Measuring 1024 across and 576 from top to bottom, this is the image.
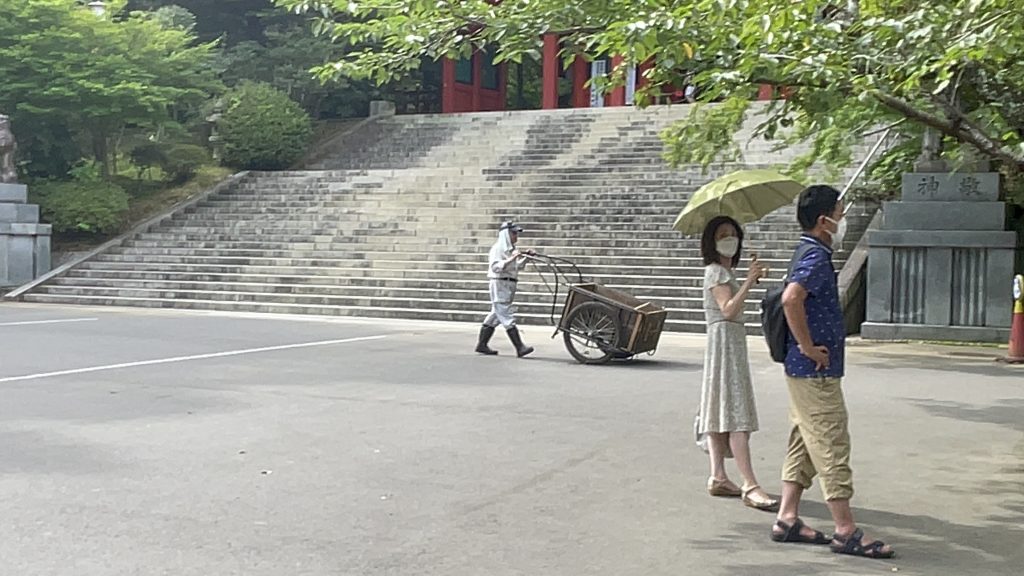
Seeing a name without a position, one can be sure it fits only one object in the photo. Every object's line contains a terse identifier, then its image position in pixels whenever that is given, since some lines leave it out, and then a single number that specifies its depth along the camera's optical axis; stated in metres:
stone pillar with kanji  14.92
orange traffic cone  12.73
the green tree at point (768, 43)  6.37
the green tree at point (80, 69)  24.16
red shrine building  33.28
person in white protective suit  12.45
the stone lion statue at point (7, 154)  22.88
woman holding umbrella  5.91
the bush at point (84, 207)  23.61
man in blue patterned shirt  4.89
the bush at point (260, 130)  27.33
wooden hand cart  11.88
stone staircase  18.53
